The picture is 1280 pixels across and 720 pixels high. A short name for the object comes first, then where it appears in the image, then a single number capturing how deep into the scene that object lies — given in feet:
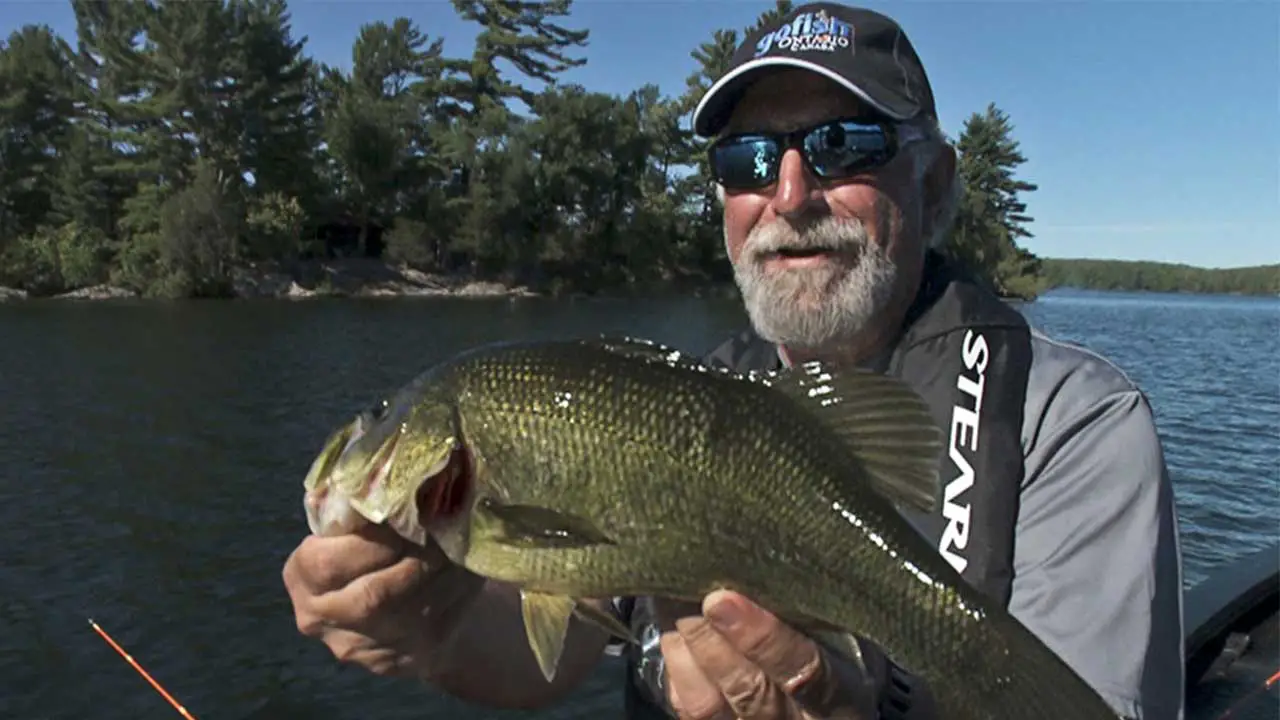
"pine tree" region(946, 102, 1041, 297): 218.79
